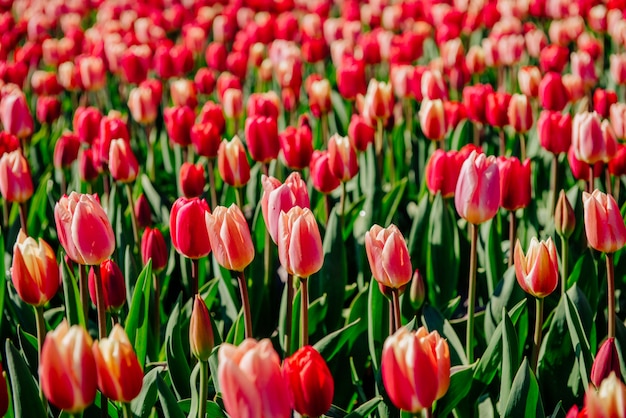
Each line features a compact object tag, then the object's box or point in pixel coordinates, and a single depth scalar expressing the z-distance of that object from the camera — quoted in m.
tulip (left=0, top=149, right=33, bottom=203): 2.12
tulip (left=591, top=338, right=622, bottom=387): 1.71
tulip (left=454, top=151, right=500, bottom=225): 1.90
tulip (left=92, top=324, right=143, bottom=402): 1.62
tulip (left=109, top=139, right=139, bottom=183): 2.19
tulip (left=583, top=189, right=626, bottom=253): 1.82
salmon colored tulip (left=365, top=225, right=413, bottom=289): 1.77
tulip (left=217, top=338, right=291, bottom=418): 1.53
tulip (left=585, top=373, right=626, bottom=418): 1.53
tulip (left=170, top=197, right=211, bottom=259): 1.84
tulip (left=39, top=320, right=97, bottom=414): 1.56
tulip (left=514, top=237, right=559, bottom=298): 1.79
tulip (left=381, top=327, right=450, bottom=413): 1.58
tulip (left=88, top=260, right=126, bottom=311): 1.89
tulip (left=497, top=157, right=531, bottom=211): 1.99
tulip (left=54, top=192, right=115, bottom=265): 1.79
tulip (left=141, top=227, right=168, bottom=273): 1.99
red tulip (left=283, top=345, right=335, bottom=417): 1.60
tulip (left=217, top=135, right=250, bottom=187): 2.13
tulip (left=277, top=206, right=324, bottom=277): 1.76
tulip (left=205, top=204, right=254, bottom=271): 1.79
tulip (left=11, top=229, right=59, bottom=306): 1.76
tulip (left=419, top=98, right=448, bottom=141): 2.32
